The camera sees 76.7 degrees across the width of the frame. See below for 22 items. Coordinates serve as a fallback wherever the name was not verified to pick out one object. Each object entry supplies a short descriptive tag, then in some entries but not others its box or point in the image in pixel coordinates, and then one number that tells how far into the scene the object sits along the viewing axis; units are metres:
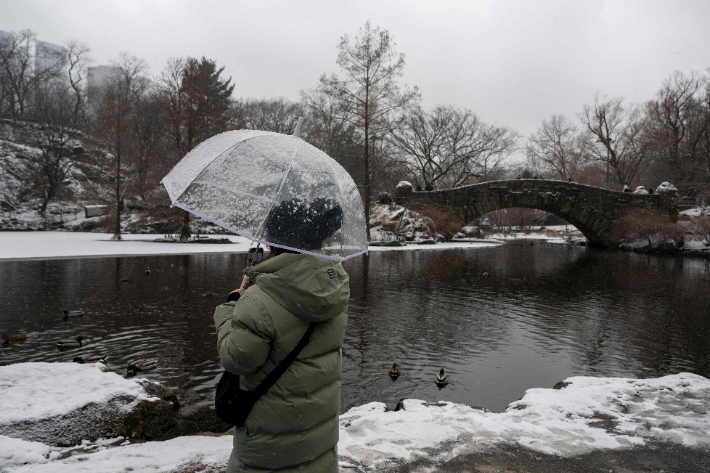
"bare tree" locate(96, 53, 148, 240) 24.62
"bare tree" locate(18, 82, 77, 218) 34.34
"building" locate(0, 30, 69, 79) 46.18
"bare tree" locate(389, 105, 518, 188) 47.31
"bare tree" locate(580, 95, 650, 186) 48.88
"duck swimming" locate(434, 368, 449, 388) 6.05
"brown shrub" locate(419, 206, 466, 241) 33.75
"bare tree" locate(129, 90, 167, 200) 28.16
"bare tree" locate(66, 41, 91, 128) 45.80
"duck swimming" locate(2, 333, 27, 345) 6.88
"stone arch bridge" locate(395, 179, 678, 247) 34.09
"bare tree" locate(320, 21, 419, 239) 28.59
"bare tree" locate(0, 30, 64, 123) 41.91
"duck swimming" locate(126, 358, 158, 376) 5.86
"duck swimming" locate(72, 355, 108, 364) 5.86
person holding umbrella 1.91
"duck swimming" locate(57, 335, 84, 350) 6.68
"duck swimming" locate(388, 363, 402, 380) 6.27
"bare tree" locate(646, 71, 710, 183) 41.06
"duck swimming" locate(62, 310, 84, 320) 8.32
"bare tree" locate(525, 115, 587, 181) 58.81
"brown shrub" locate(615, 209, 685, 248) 29.42
